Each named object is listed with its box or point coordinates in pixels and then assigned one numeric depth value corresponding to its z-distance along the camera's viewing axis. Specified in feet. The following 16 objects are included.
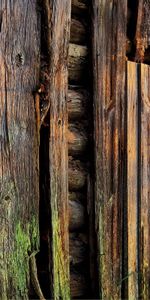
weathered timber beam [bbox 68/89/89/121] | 7.25
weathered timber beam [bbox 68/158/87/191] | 7.22
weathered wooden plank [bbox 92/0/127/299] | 7.39
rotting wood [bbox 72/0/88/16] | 7.29
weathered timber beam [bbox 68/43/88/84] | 7.29
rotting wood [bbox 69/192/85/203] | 7.28
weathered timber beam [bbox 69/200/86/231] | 7.23
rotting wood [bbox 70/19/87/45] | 7.30
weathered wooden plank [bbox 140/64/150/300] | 8.12
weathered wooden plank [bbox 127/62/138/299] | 7.87
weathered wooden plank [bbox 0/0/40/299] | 6.19
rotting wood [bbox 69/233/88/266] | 7.25
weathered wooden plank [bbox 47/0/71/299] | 6.69
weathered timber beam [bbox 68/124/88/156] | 7.24
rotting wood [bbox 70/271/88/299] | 7.22
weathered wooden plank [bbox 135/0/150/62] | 8.19
